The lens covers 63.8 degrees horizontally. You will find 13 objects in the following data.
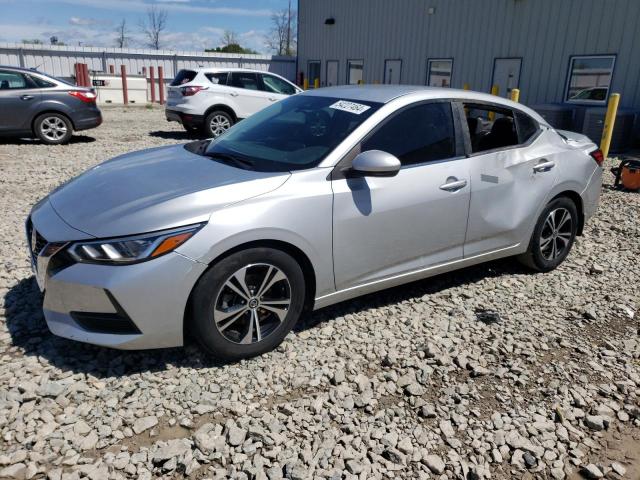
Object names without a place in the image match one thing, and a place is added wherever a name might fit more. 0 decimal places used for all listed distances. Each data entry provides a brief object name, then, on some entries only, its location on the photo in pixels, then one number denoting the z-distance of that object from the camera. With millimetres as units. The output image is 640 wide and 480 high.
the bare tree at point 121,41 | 68006
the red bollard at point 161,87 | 23278
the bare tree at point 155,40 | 67188
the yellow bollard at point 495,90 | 14027
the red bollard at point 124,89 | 21844
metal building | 12242
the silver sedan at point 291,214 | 2736
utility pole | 64875
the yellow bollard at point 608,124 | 9992
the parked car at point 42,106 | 10031
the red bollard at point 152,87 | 23094
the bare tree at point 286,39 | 65188
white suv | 11398
